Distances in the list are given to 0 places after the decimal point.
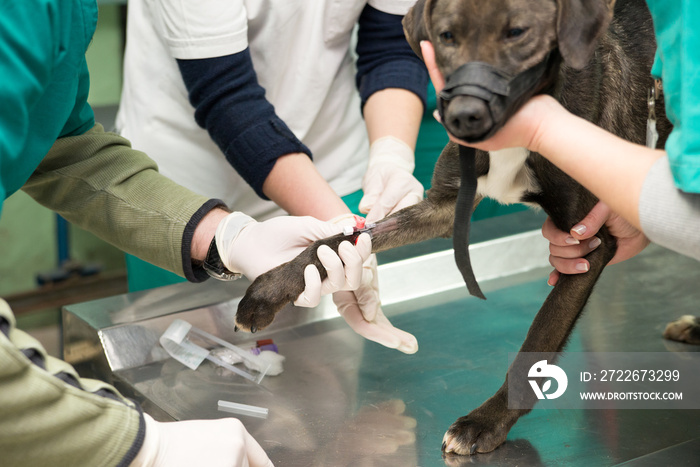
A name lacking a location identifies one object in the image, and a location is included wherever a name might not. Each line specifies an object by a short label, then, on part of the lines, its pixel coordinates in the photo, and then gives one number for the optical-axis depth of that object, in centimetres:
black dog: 105
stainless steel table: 119
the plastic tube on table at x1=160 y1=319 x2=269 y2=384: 147
